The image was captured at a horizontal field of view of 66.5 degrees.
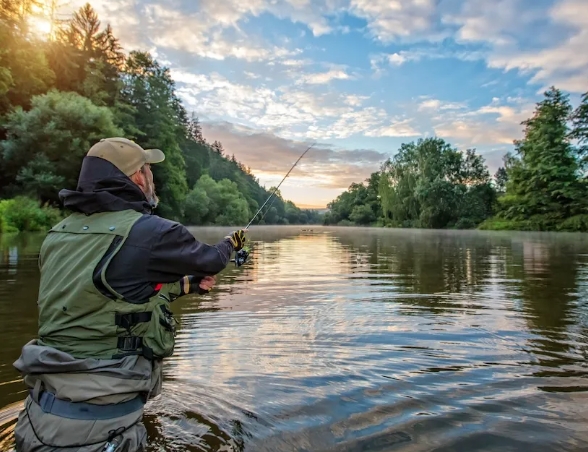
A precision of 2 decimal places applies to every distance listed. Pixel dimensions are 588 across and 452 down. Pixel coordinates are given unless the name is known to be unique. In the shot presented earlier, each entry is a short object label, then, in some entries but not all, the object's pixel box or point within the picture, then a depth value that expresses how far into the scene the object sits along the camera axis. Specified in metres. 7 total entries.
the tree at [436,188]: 77.00
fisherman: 2.10
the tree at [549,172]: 52.50
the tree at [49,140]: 29.84
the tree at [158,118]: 50.59
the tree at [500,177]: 96.47
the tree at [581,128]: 48.97
